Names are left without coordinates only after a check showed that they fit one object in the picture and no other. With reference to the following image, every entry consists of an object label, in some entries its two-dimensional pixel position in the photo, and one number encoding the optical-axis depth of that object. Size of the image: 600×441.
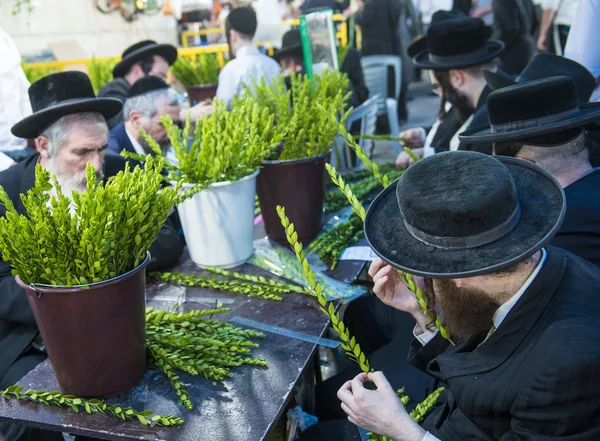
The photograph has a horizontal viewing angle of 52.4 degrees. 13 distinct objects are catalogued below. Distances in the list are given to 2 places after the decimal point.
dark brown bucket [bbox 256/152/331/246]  2.36
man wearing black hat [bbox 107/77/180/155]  3.82
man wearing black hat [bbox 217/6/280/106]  4.97
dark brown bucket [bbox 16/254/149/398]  1.51
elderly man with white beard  2.51
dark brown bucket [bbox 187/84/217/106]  6.08
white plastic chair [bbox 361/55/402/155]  7.08
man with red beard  1.29
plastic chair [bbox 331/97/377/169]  3.88
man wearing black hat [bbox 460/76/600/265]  2.01
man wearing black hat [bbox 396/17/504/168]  3.76
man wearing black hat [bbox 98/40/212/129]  5.41
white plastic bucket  2.13
